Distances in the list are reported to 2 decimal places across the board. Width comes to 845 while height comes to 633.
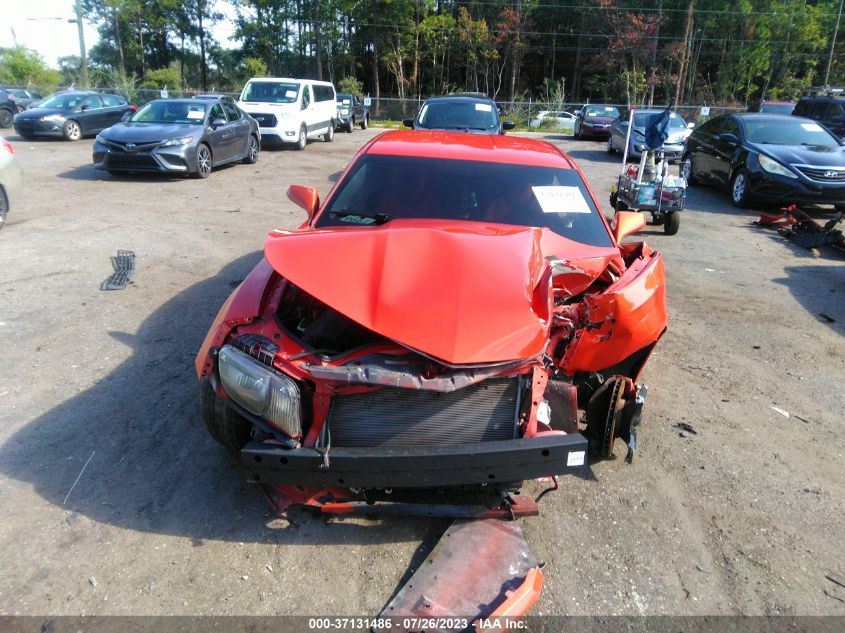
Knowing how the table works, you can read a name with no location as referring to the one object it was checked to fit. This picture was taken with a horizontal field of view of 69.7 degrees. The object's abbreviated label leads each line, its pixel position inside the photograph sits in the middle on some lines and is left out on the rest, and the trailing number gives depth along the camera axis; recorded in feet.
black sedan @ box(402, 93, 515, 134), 36.55
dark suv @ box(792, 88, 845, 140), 50.90
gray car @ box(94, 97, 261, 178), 38.50
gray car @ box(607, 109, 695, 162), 53.67
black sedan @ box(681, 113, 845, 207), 33.06
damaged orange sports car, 8.42
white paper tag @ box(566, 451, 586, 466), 8.52
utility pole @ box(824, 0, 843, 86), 135.93
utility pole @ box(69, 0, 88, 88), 102.99
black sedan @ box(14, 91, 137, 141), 58.65
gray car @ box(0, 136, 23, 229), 27.25
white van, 56.75
